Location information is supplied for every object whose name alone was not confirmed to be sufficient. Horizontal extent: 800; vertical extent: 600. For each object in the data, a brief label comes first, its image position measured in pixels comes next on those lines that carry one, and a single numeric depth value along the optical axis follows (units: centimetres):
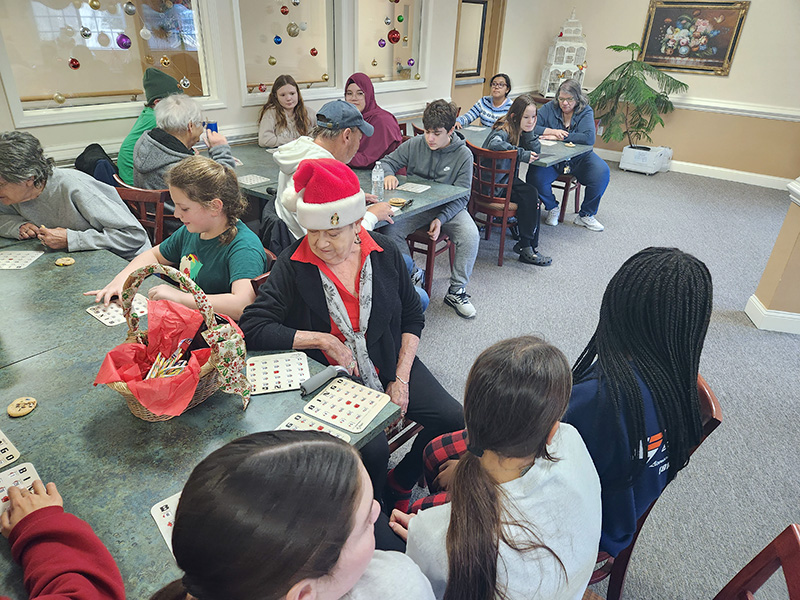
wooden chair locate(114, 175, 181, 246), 236
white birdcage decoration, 710
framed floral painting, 622
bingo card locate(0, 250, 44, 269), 193
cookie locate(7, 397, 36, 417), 120
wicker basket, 111
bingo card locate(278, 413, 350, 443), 119
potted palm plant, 649
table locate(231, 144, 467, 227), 290
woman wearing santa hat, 156
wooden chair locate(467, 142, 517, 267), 377
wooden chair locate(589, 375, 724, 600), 121
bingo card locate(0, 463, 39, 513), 100
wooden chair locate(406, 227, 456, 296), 328
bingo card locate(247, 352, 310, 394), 134
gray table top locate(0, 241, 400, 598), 93
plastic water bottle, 302
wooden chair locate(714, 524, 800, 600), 86
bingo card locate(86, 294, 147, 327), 159
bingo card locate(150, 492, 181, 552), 94
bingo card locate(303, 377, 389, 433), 123
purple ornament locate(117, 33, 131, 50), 343
